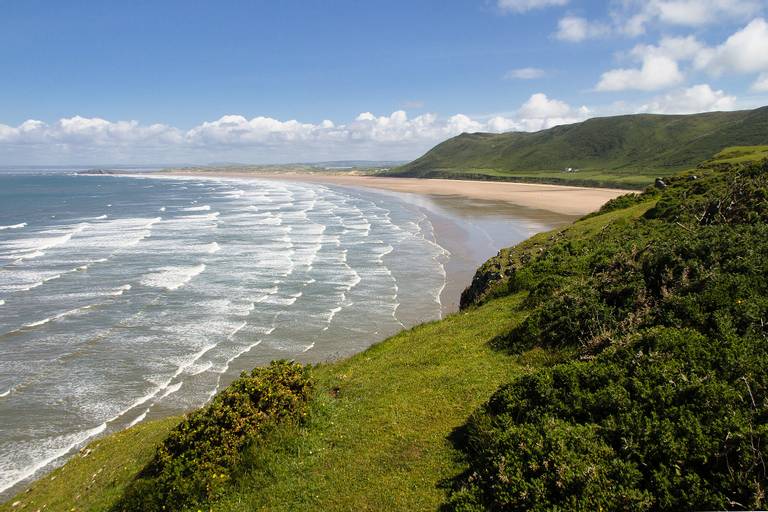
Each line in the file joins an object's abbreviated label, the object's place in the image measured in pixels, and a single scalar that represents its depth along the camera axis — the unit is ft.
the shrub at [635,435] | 21.93
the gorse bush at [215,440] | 31.83
